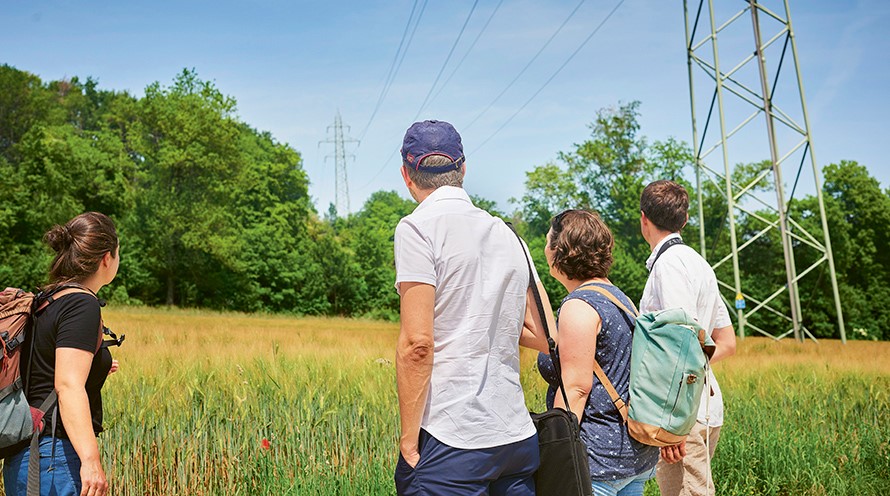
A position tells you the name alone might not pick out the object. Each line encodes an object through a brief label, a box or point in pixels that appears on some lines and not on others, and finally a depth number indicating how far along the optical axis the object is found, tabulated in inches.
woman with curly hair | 101.4
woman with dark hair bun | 97.7
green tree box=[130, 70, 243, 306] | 1571.1
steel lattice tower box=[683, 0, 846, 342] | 576.7
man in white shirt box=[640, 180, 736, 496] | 129.4
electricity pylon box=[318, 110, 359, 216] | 2341.3
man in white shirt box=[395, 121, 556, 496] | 82.6
